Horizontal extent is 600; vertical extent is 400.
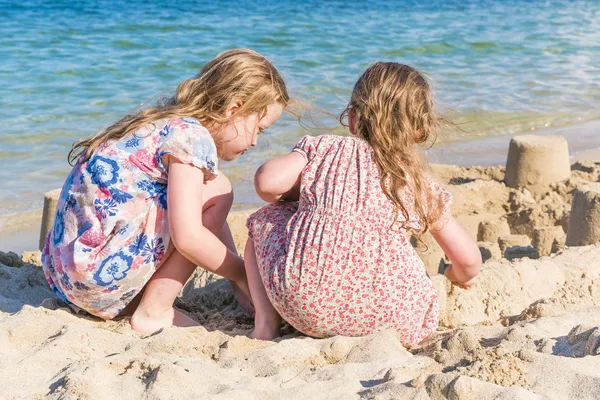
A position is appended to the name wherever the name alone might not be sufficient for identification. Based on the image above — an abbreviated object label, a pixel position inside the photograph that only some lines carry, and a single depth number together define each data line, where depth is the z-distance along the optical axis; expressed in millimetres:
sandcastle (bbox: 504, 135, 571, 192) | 5043
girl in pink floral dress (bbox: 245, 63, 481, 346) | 2355
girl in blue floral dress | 2479
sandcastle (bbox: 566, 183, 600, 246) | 3662
